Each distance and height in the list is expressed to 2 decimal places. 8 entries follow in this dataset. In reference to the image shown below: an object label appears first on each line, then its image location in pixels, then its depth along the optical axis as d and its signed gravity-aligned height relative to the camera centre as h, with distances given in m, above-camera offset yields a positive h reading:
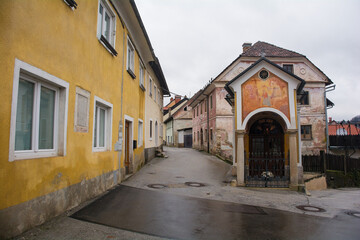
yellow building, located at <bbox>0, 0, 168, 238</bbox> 3.79 +0.72
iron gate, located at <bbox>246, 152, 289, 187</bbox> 10.65 -1.36
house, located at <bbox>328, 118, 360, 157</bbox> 22.12 -0.10
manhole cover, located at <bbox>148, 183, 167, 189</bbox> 9.44 -1.56
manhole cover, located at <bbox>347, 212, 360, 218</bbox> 7.13 -1.91
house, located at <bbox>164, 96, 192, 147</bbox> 40.88 +2.34
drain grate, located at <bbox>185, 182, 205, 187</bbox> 10.38 -1.64
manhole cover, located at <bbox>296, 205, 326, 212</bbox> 7.39 -1.83
